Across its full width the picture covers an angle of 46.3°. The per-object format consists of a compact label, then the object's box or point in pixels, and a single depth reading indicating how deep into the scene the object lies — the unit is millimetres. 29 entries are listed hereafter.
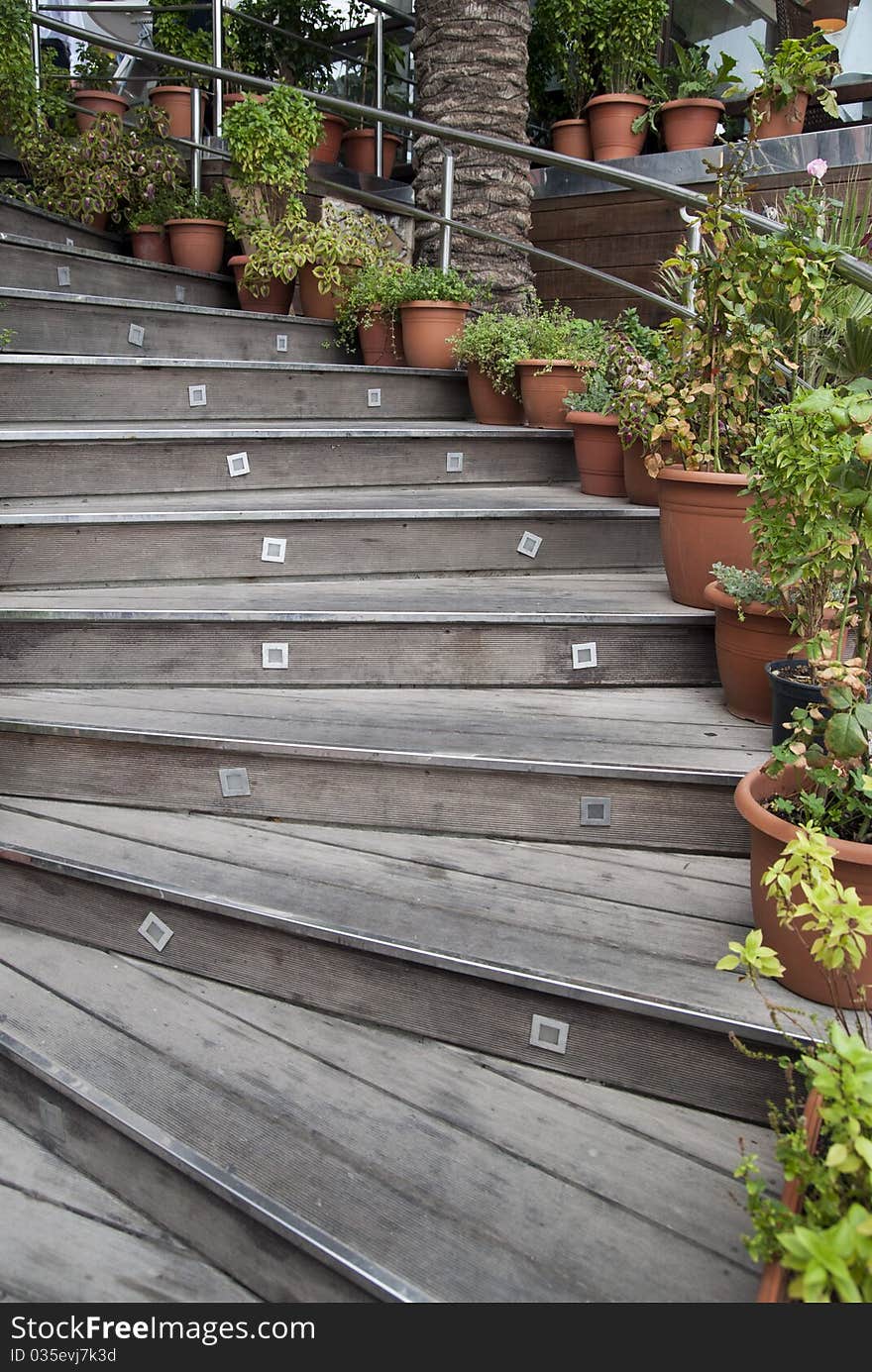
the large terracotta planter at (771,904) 1334
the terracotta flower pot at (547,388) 3225
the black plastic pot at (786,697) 1635
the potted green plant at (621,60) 4930
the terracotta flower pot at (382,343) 3684
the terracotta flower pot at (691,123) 4730
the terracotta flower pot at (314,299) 3844
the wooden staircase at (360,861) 1305
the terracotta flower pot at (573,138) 5137
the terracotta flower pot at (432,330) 3521
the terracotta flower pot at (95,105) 4848
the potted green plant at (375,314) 3617
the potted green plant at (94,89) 4855
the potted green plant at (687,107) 4734
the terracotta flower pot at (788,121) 4270
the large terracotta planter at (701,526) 2197
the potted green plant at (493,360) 3311
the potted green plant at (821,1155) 810
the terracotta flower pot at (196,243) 4039
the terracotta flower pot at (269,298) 3908
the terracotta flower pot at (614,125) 4930
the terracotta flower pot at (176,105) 5402
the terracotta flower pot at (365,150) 5512
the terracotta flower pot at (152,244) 4176
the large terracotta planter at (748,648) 1912
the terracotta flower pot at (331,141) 5070
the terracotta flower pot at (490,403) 3416
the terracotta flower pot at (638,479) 2777
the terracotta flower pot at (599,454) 2928
